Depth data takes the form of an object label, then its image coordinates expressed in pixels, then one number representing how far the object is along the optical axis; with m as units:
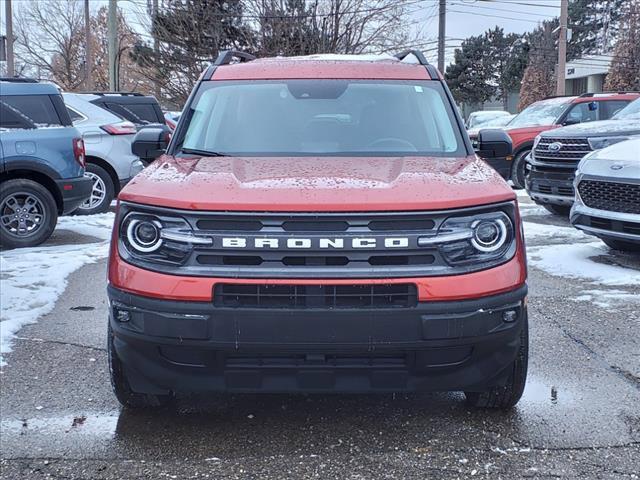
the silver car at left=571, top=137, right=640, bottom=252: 7.11
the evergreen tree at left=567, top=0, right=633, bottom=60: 61.06
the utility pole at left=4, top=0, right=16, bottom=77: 29.00
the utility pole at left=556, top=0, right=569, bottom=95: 27.69
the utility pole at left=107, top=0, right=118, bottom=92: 21.20
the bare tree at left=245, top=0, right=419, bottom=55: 23.83
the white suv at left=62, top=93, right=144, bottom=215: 10.95
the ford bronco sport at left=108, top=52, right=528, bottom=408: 3.04
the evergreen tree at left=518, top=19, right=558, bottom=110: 51.47
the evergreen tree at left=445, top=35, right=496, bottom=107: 64.88
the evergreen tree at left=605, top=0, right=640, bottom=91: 36.94
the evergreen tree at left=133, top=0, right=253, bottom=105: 24.95
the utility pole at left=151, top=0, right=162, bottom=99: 25.73
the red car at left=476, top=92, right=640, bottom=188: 13.79
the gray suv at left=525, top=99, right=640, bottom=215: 9.72
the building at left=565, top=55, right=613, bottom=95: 48.78
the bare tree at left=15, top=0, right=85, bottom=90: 47.12
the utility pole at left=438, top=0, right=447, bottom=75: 32.88
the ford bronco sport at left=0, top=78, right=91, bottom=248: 8.48
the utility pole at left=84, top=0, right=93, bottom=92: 35.14
